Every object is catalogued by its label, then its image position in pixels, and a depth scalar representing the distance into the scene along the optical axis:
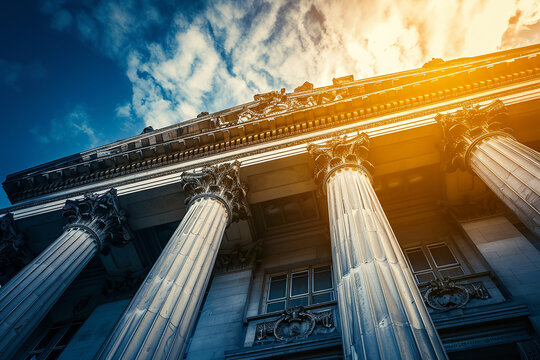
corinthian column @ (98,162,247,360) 5.01
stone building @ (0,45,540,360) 5.83
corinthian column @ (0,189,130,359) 6.90
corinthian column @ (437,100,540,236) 6.17
